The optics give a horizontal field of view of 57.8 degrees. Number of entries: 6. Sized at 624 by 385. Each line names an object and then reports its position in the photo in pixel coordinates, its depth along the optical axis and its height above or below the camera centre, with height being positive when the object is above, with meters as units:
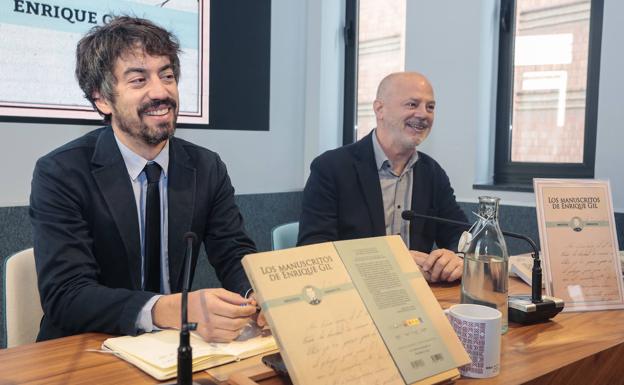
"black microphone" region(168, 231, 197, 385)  0.70 -0.26
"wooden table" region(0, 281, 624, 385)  0.83 -0.35
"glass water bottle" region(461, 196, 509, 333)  1.08 -0.21
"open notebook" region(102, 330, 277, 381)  0.84 -0.33
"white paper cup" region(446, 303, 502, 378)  0.85 -0.29
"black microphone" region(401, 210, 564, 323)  1.13 -0.32
